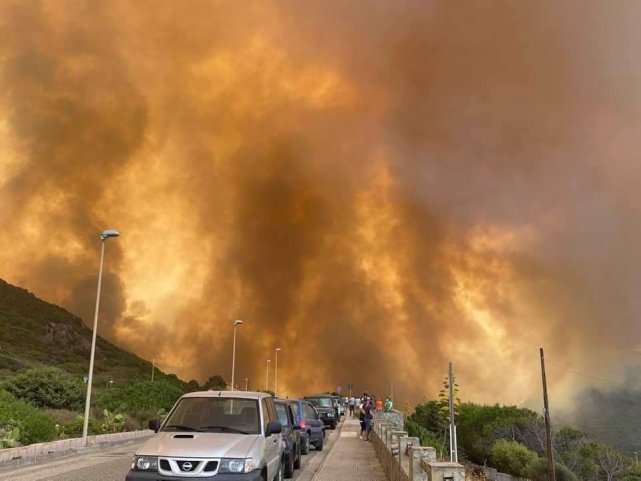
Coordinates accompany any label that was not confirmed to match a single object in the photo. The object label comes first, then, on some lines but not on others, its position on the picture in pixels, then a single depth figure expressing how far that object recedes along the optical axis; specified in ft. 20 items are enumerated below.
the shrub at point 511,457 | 193.06
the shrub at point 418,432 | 120.37
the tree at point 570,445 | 209.42
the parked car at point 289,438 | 43.65
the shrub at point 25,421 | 62.13
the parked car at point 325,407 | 112.98
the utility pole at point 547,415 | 122.23
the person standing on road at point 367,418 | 92.73
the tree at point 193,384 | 315.68
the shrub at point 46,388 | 93.09
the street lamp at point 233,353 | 160.43
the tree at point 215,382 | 320.87
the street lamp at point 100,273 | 79.64
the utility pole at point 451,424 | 114.33
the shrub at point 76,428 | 76.79
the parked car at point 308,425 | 62.18
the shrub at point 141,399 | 106.11
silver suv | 25.61
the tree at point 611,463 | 197.41
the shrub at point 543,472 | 177.17
